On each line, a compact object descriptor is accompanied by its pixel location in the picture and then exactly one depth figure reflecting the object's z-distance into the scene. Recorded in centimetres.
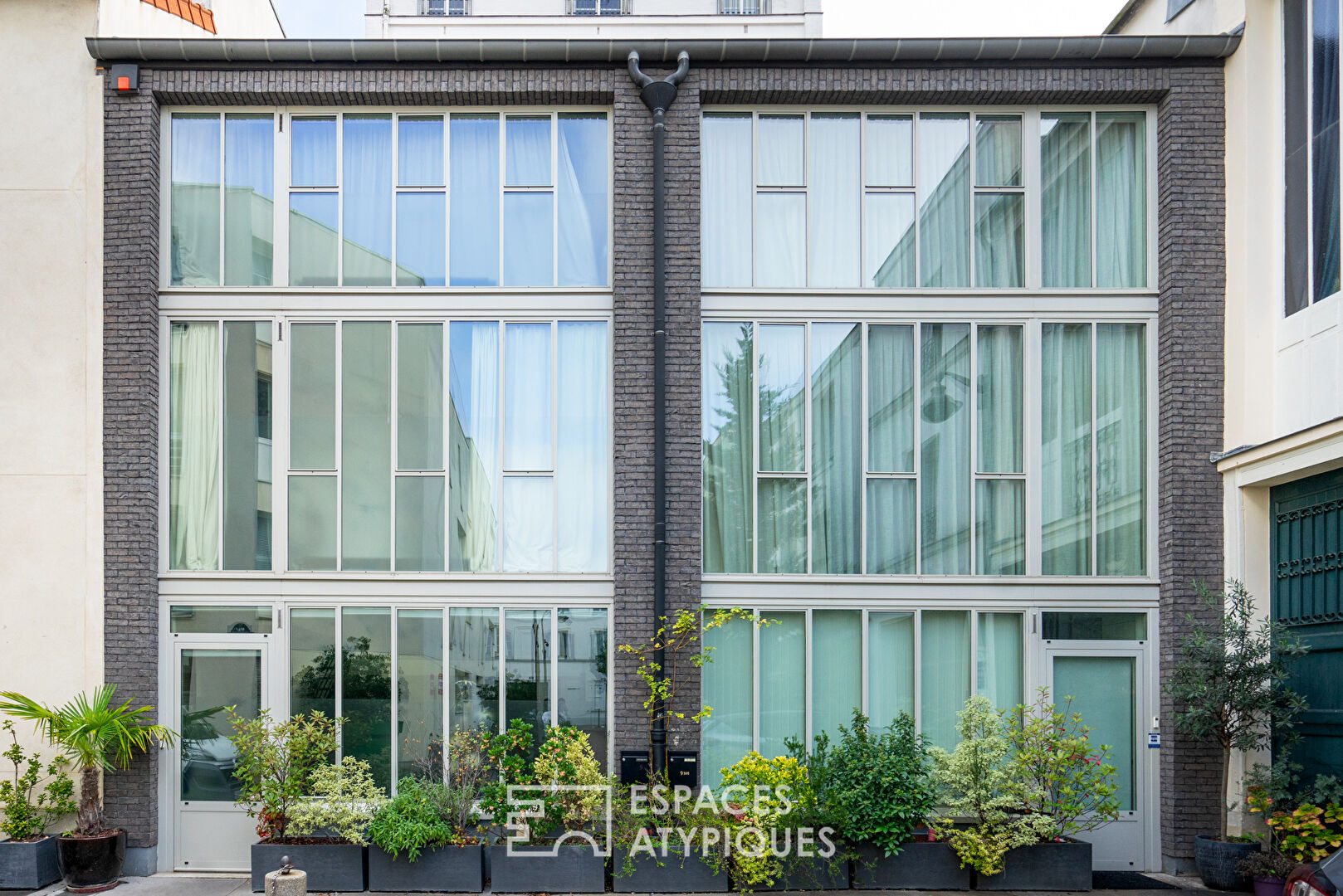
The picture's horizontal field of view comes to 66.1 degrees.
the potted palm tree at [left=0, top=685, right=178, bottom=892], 991
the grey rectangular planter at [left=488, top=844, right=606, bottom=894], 972
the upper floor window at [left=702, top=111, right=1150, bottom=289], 1125
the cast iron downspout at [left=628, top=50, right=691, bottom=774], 1069
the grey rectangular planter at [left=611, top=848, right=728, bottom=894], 968
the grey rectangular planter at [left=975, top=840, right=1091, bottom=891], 983
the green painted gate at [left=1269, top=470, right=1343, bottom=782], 961
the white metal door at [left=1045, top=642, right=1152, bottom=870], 1076
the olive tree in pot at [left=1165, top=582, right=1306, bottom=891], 974
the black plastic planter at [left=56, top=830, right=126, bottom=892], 990
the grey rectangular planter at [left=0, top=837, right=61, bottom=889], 990
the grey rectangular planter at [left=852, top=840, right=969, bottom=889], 977
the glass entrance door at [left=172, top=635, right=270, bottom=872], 1072
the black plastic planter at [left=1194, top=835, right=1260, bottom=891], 983
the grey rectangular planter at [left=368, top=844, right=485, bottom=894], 979
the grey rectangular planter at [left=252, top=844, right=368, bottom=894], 977
